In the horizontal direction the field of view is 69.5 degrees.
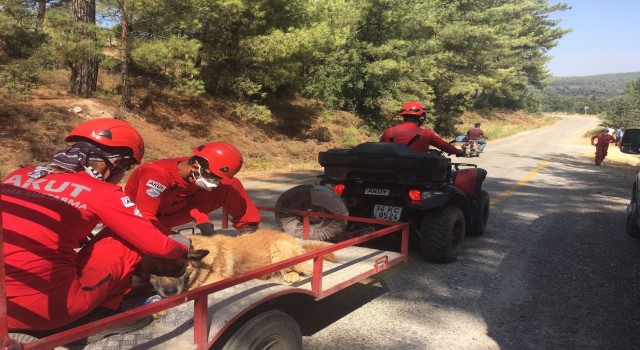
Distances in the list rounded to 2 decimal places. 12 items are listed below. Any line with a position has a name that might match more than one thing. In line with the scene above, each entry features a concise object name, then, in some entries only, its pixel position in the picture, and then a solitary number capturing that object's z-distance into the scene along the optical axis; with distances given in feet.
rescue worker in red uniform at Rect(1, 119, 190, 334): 6.97
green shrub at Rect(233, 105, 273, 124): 63.05
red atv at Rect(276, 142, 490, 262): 17.76
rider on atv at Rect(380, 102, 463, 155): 20.75
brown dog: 9.45
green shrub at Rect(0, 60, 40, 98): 46.42
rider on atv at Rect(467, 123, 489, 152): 72.90
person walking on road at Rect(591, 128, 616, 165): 71.26
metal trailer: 6.63
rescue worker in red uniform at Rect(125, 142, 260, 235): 11.89
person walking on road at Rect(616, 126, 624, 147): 112.73
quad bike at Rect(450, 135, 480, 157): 75.05
